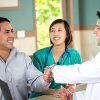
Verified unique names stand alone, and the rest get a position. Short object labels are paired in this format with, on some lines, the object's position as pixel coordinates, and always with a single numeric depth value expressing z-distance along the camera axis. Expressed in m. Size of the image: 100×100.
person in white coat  1.83
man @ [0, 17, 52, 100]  2.10
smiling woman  2.48
